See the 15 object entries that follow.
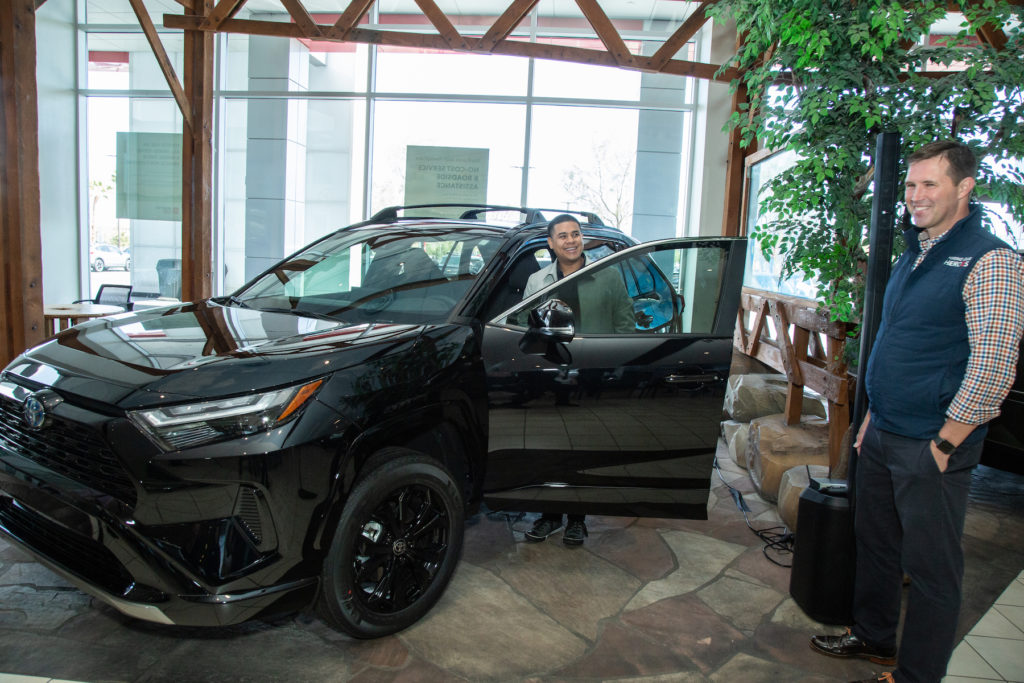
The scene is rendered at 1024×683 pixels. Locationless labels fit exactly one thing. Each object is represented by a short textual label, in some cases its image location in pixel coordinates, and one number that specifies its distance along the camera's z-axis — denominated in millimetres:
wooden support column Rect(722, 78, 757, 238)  7219
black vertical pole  2719
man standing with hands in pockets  2026
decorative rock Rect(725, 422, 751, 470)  5027
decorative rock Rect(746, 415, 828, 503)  4285
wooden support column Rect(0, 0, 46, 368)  5613
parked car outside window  9867
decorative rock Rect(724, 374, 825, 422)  5418
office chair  7242
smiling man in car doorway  3082
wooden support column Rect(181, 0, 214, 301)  7172
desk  6434
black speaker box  2777
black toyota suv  2061
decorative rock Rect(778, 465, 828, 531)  3785
